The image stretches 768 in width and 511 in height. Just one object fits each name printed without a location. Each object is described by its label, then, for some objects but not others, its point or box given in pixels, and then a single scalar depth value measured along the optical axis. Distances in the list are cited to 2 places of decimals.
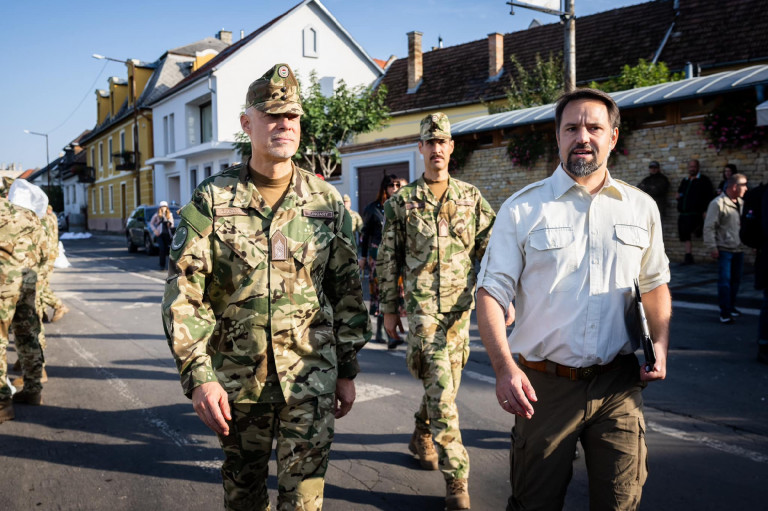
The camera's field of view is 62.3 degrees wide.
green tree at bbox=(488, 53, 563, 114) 20.50
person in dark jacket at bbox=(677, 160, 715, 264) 13.10
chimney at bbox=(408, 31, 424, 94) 29.09
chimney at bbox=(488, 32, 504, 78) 26.22
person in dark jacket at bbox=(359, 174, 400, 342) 7.12
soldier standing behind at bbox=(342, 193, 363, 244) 9.03
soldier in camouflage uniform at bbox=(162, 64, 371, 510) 2.46
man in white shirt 2.41
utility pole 13.43
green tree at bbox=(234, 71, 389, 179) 18.05
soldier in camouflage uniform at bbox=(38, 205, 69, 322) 7.22
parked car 22.88
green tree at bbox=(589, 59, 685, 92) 17.11
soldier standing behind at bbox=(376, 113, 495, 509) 3.82
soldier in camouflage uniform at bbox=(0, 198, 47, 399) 4.95
